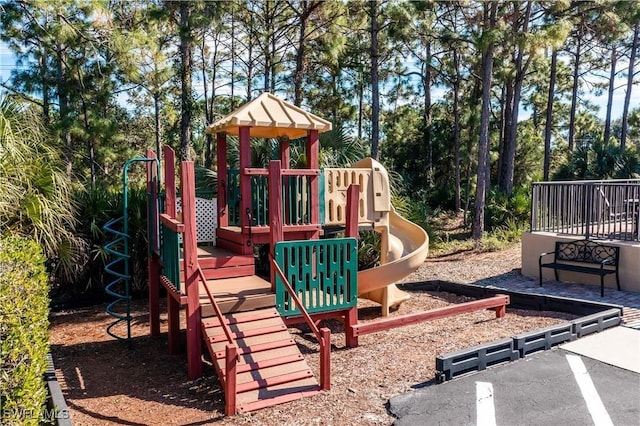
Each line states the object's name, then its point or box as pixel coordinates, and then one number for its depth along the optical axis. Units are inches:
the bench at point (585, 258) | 327.6
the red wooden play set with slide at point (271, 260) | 189.0
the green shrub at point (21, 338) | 111.9
